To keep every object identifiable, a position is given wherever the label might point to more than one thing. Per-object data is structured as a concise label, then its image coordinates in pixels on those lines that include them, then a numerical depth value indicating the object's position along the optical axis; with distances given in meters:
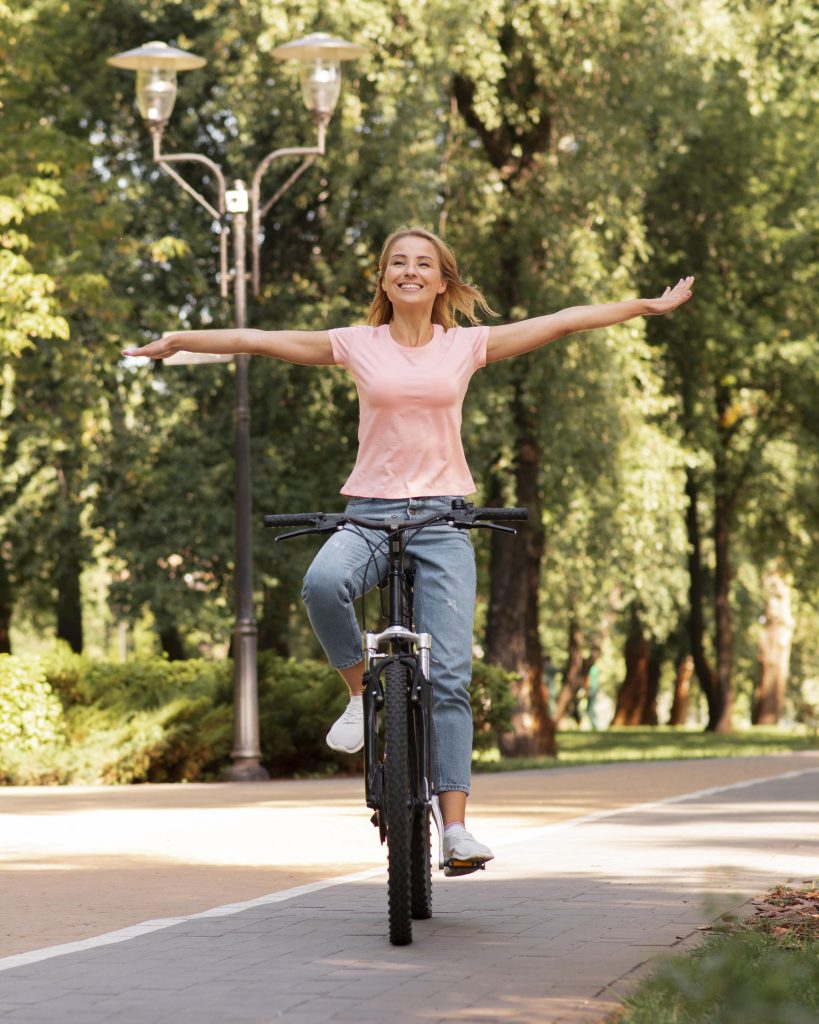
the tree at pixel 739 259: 58.47
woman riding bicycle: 12.39
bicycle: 11.53
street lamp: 33.81
